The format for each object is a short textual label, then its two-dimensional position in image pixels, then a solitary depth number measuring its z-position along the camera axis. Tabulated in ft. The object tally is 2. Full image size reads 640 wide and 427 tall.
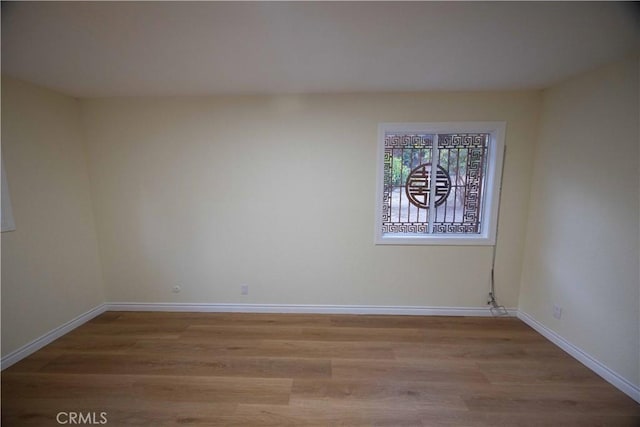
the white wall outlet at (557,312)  6.73
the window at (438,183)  7.68
